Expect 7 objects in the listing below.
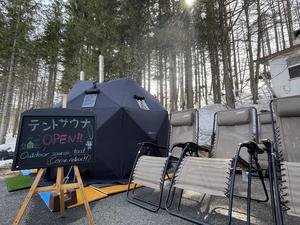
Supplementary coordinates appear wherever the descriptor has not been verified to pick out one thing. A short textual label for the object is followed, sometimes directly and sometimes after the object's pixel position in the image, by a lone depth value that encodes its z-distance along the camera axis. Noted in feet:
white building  36.58
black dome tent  14.29
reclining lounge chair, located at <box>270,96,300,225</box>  5.84
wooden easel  6.59
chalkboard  7.30
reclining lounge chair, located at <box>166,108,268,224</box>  6.68
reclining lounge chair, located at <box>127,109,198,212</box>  8.82
